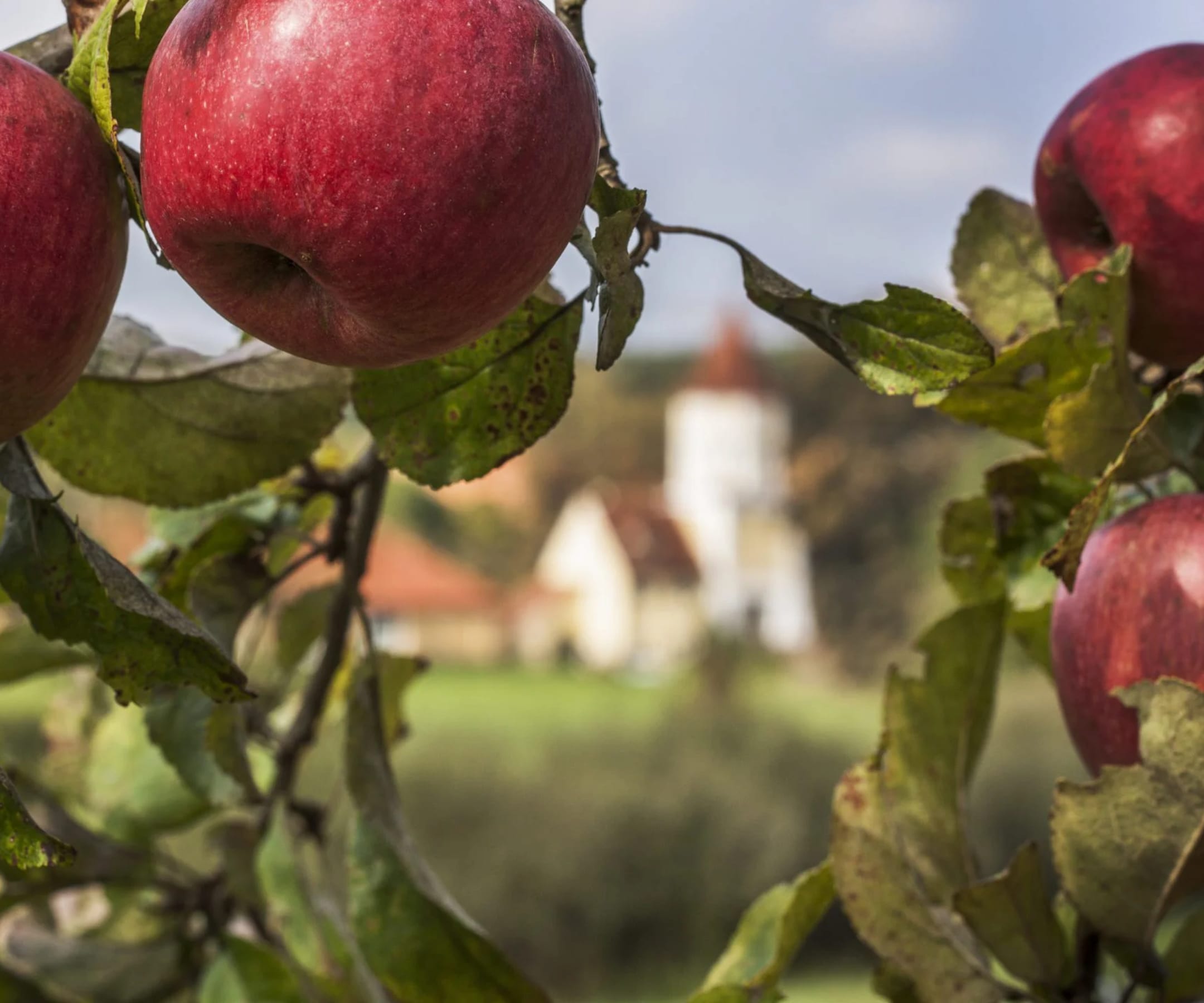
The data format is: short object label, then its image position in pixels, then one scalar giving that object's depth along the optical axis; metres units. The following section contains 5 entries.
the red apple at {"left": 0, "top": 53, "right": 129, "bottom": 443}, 0.58
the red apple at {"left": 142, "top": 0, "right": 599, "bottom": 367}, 0.56
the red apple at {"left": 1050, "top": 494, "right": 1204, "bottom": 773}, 0.66
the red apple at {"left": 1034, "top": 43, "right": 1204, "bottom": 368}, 0.68
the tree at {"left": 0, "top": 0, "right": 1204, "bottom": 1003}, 0.62
